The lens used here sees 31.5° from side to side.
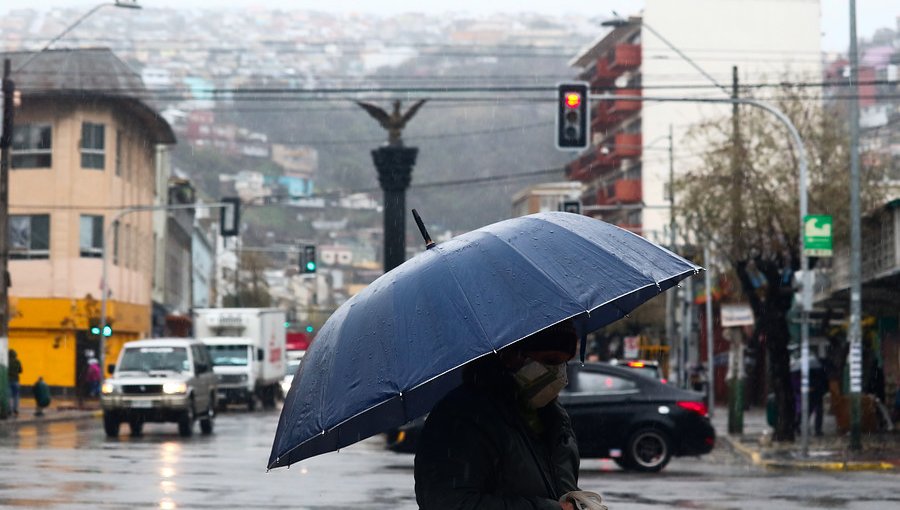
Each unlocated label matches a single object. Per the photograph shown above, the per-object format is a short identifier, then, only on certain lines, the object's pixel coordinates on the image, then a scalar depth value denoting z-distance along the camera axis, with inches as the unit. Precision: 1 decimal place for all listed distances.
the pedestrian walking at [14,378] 1453.0
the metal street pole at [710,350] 1487.5
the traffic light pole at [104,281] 1827.0
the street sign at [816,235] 949.2
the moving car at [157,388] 1161.4
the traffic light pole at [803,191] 941.2
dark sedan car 832.9
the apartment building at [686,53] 3405.5
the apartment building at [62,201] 2118.6
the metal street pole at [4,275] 1347.2
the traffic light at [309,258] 2050.9
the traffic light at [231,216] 1790.1
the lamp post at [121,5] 1220.5
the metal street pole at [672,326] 1975.3
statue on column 1315.2
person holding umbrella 168.4
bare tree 1117.7
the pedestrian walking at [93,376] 1823.3
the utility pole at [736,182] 1144.2
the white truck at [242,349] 1861.5
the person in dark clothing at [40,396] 1515.7
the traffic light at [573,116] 949.8
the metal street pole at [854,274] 930.7
